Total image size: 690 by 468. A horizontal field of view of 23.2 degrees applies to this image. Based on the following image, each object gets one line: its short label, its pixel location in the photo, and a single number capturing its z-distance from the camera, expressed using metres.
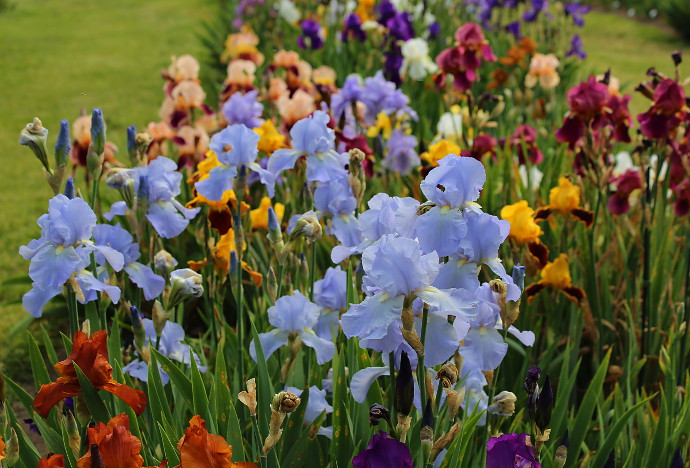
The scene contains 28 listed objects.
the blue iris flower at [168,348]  2.14
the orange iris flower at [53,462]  1.70
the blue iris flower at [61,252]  1.91
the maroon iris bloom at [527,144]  3.38
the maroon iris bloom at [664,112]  2.48
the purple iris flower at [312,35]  5.30
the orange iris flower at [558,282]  2.36
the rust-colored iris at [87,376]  1.78
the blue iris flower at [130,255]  2.11
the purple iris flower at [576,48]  6.11
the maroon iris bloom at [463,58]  3.59
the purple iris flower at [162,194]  2.20
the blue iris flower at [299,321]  2.04
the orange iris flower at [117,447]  1.70
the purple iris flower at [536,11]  6.45
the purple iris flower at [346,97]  3.29
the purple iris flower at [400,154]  3.09
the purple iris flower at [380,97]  3.38
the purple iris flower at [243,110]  2.98
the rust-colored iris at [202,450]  1.67
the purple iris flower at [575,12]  6.46
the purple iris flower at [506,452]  1.72
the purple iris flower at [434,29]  5.59
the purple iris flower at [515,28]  6.11
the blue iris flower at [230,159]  2.23
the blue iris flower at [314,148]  2.30
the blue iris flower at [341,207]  2.21
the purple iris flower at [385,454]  1.69
